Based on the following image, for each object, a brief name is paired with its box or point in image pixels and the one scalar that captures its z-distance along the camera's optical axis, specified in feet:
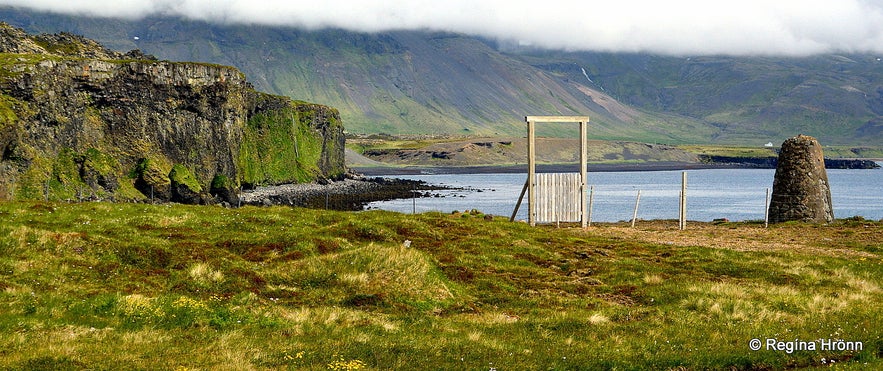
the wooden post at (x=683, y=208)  167.34
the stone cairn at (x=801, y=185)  175.01
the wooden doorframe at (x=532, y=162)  158.81
